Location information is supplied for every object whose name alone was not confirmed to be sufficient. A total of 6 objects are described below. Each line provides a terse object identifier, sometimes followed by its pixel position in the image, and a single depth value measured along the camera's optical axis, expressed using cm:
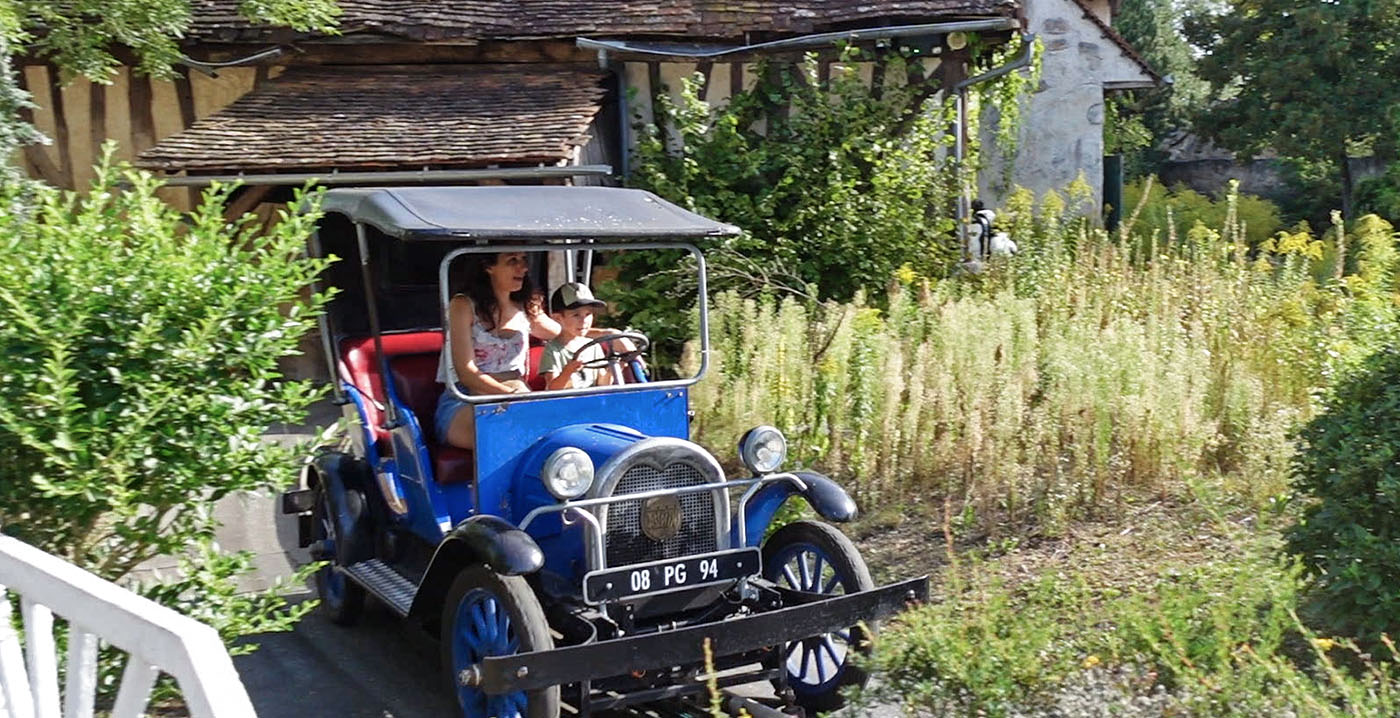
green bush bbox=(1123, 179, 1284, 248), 2253
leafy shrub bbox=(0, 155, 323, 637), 411
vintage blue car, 462
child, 582
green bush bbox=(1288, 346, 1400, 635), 477
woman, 572
